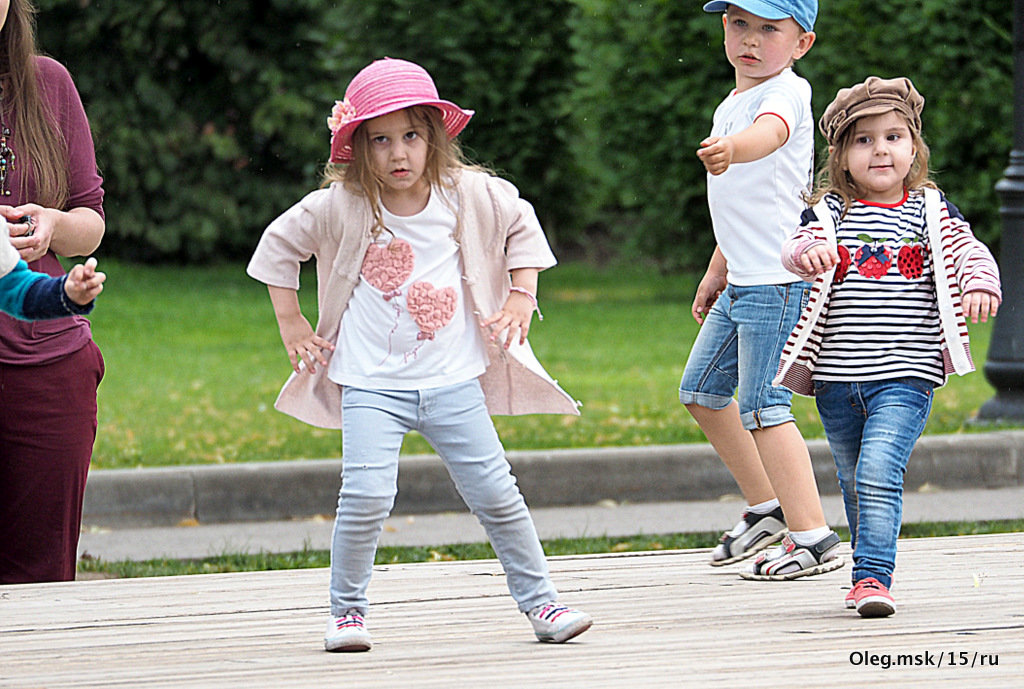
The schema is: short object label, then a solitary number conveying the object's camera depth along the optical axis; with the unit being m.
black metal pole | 18.12
